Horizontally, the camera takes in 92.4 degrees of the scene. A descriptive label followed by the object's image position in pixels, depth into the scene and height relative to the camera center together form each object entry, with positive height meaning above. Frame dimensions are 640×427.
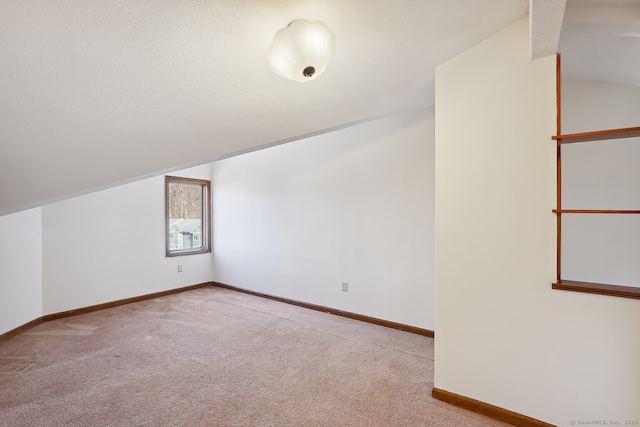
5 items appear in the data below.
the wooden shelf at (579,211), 1.60 +0.00
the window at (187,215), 5.22 -0.07
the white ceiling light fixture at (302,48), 1.36 +0.75
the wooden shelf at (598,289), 1.65 -0.43
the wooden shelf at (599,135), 1.68 +0.44
